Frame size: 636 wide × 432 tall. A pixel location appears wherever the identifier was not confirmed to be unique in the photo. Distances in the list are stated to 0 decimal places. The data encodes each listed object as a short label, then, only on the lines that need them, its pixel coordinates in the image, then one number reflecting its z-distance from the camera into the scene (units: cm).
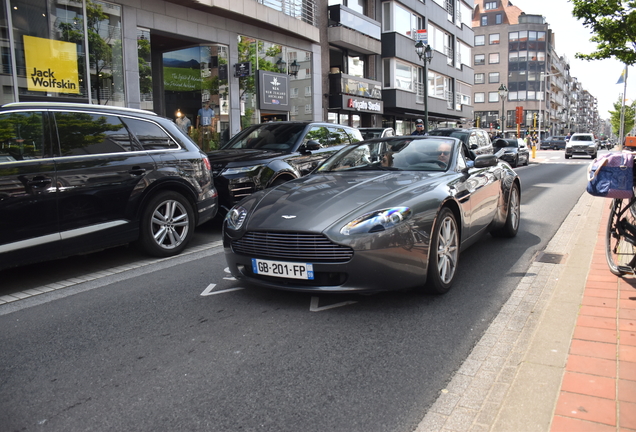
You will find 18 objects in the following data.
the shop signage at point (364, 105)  2632
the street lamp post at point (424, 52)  2102
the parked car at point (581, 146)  3816
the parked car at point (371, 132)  1609
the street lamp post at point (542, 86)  9632
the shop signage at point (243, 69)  1784
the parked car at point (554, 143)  6522
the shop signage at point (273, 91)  1928
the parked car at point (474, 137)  1433
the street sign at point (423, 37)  2165
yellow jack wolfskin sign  1201
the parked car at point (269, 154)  771
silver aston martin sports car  396
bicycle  453
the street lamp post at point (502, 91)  3625
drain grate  574
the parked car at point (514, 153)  2490
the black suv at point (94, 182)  489
